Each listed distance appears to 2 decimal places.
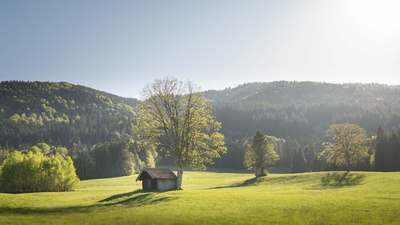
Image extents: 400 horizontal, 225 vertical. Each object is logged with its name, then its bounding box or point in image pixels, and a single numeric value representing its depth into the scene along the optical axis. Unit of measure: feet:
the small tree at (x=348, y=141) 264.11
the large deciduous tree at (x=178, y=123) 184.14
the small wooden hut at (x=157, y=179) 213.87
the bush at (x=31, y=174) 272.92
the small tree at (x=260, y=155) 309.83
